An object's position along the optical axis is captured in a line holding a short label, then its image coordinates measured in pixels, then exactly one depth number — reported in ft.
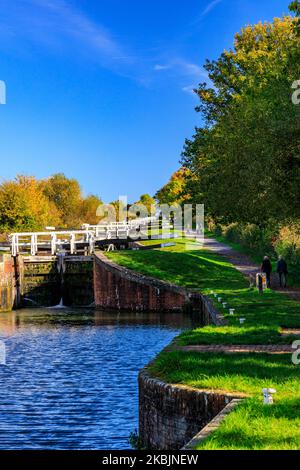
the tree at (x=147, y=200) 439.22
